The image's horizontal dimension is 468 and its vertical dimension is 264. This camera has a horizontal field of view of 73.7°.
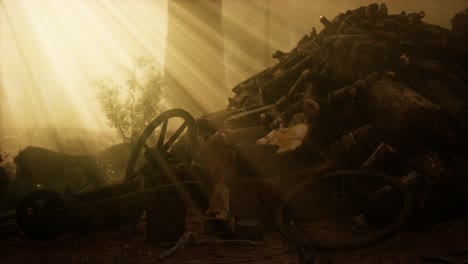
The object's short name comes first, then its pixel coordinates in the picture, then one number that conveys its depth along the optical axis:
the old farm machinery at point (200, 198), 3.80
